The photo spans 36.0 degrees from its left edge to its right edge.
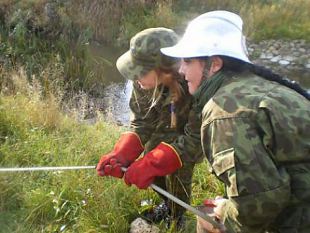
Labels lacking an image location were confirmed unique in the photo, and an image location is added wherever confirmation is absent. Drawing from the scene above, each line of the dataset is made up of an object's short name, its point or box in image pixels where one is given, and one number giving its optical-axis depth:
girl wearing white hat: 1.60
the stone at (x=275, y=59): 10.30
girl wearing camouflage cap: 2.50
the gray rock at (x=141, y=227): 2.85
